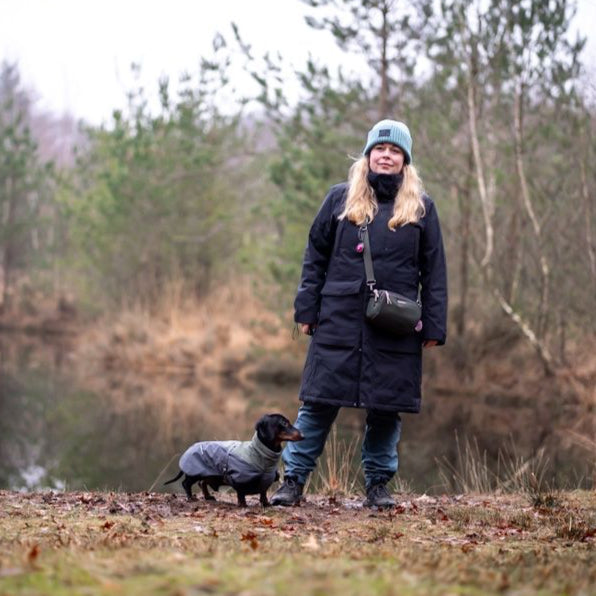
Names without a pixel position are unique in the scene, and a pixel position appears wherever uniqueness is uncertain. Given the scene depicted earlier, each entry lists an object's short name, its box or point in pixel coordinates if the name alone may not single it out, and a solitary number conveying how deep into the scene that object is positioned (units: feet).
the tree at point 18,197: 98.22
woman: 17.90
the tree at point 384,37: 51.08
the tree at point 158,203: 71.41
